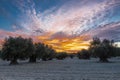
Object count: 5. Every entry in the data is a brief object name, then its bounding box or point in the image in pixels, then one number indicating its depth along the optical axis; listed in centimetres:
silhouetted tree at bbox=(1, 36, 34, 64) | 2400
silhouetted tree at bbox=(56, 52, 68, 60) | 5641
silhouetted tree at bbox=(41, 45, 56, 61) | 3750
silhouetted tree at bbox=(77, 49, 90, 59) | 4863
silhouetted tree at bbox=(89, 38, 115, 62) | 2731
